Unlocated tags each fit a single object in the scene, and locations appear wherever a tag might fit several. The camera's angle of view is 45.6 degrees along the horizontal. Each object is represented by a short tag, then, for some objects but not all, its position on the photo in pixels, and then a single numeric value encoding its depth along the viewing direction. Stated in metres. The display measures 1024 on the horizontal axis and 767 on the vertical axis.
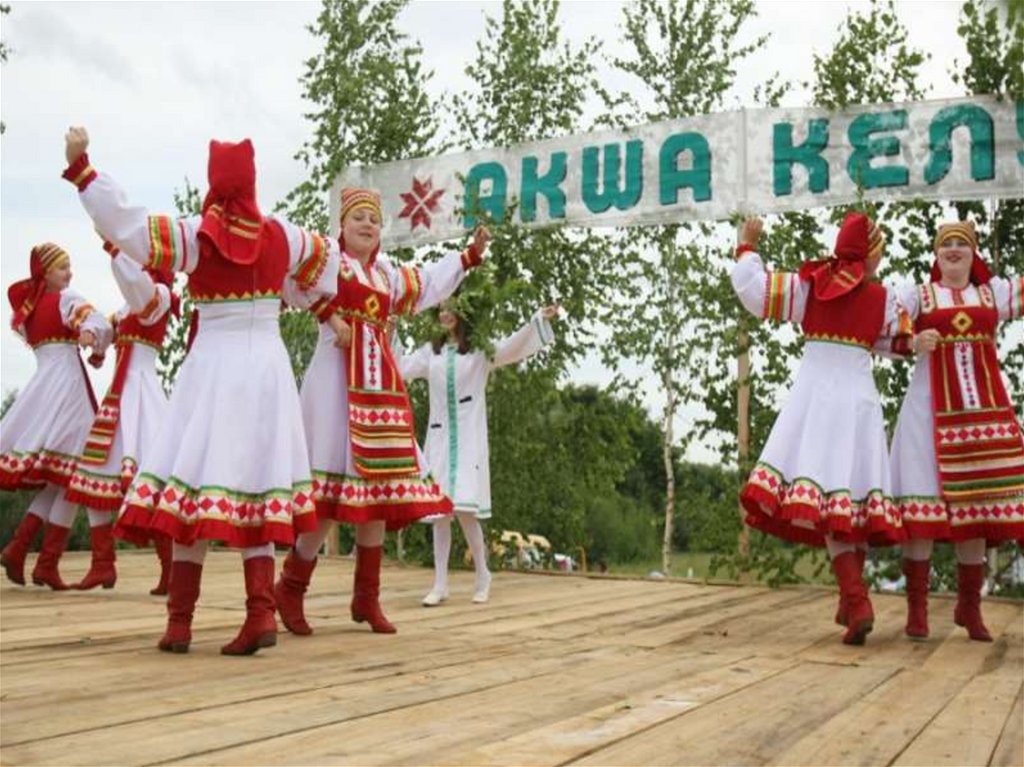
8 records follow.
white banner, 6.11
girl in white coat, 5.25
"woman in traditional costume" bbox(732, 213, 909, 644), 4.06
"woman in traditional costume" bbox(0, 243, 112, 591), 5.20
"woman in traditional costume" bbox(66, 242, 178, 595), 4.98
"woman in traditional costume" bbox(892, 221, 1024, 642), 4.22
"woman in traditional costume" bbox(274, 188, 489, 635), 3.85
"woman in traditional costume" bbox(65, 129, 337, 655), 3.19
